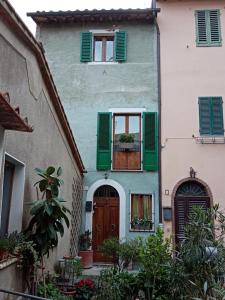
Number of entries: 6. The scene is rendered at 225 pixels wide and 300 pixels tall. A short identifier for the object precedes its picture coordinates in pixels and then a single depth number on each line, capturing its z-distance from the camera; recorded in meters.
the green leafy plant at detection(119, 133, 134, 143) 11.54
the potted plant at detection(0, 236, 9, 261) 4.35
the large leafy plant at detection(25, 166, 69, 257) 5.20
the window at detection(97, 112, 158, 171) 11.45
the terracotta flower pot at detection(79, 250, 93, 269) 9.83
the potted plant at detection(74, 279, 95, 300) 6.36
